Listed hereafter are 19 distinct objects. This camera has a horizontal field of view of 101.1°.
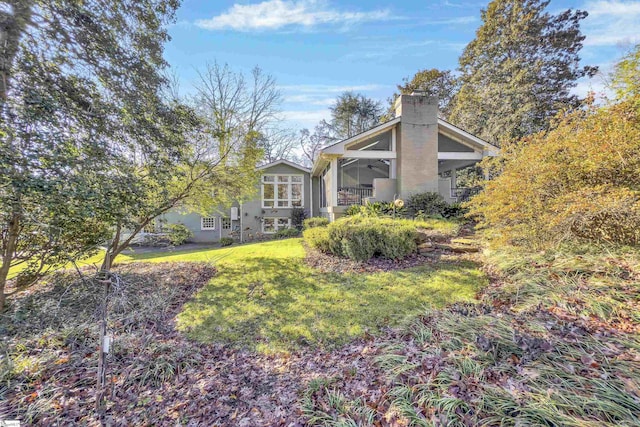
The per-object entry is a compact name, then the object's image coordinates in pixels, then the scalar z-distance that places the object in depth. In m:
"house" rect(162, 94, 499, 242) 13.03
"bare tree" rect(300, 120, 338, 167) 32.38
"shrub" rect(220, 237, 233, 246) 16.85
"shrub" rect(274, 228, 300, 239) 16.70
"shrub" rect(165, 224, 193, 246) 8.18
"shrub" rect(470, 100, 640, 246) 4.41
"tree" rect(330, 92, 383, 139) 28.86
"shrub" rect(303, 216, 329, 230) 12.85
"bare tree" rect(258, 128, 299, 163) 26.46
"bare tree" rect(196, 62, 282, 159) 18.23
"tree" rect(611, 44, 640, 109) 4.63
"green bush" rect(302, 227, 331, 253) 8.25
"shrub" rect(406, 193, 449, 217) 12.34
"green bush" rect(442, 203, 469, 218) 12.24
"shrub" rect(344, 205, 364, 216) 11.99
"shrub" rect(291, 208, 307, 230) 18.61
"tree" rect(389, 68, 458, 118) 27.70
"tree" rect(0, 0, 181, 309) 4.08
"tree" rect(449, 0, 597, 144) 19.11
